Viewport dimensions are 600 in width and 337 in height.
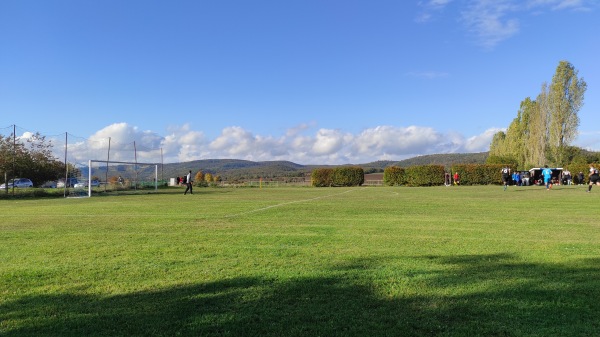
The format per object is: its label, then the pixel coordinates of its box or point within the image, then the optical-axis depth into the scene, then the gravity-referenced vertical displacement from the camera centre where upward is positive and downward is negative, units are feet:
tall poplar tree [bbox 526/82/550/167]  185.57 +21.68
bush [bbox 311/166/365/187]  167.73 +1.77
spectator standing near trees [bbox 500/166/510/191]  102.50 +0.96
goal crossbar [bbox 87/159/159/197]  100.99 +4.25
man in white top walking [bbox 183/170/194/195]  102.39 +0.63
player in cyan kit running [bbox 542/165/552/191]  104.31 +0.54
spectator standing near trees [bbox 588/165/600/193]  87.04 +0.60
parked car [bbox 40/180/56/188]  148.58 -0.55
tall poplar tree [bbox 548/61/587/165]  178.81 +31.41
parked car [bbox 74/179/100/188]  108.99 -0.43
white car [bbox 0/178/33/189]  97.79 -0.26
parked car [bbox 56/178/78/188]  107.24 +0.10
